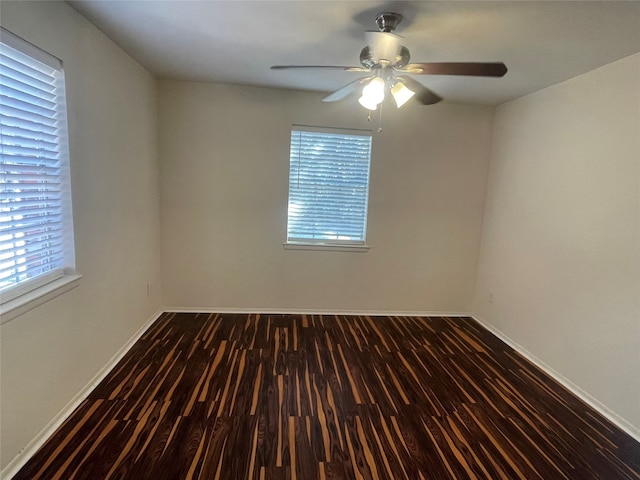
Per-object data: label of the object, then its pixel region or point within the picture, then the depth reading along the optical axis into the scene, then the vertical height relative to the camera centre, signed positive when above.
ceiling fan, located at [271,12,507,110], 1.75 +0.73
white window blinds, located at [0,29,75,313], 1.61 +0.05
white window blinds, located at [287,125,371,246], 3.63 +0.11
